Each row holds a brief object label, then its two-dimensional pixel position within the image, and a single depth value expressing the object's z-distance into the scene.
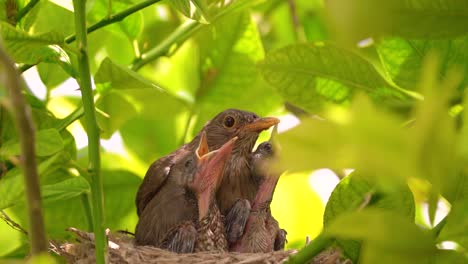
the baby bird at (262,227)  4.81
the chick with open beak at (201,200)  4.79
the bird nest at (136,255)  4.72
